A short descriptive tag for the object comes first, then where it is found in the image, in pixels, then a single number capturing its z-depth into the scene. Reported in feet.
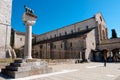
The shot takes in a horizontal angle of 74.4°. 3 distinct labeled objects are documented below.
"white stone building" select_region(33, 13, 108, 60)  64.12
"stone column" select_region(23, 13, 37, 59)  20.62
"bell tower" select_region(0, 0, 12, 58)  49.11
